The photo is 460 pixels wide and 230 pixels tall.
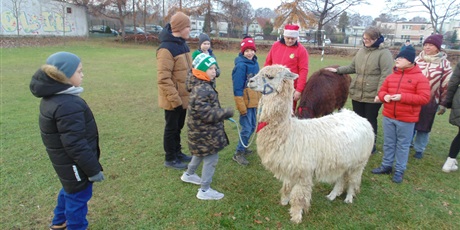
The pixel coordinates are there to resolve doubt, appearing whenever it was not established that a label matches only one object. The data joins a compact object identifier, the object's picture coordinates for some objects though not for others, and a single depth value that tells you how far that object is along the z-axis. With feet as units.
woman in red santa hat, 14.70
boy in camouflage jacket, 10.65
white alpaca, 10.36
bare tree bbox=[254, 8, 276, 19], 248.44
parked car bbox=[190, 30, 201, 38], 126.62
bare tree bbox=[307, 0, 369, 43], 109.29
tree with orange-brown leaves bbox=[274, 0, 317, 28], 100.17
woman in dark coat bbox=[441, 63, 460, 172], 14.48
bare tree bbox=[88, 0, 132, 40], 110.22
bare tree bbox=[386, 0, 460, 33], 90.12
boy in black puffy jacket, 7.55
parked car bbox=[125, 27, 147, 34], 130.82
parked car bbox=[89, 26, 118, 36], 131.56
